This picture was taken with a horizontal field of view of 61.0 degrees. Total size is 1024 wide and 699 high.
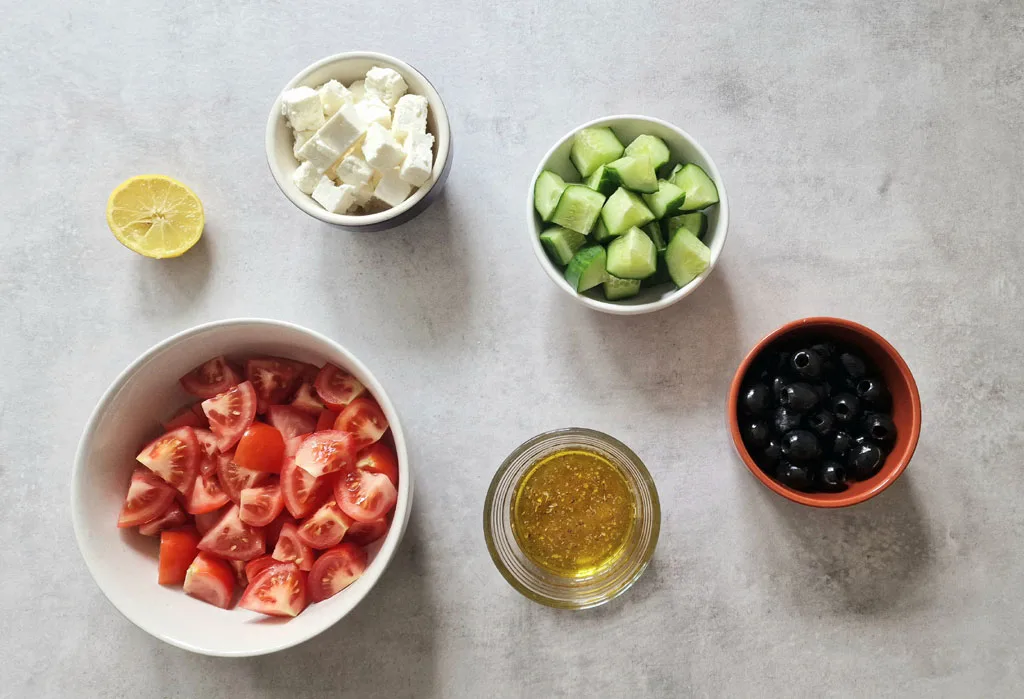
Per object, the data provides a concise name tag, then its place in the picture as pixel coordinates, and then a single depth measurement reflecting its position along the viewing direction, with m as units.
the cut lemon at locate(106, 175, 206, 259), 0.54
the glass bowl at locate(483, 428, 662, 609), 0.52
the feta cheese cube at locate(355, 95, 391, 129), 0.51
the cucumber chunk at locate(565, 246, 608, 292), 0.50
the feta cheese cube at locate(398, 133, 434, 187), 0.50
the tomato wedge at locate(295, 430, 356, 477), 0.48
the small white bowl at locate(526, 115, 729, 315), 0.51
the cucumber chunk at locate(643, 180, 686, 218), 0.50
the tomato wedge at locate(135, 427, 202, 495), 0.50
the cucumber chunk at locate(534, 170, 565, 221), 0.50
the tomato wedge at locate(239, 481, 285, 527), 0.50
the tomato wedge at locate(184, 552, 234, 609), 0.50
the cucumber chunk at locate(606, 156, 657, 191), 0.49
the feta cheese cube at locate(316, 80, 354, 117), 0.51
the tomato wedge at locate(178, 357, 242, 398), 0.52
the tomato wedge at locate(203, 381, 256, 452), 0.50
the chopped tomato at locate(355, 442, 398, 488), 0.50
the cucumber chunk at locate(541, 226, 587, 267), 0.51
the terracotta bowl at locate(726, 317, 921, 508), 0.49
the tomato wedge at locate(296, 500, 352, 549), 0.49
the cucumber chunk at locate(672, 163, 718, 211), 0.50
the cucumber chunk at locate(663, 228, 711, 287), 0.50
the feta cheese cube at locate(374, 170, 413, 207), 0.50
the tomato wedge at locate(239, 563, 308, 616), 0.49
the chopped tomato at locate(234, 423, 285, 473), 0.49
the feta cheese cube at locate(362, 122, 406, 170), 0.49
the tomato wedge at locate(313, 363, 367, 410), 0.51
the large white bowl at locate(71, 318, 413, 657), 0.48
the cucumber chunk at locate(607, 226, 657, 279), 0.49
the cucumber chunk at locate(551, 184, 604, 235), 0.50
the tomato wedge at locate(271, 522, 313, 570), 0.50
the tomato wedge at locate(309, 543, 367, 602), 0.50
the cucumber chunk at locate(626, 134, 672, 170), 0.51
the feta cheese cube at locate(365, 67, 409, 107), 0.51
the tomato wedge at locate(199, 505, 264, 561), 0.50
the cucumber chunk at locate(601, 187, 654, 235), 0.49
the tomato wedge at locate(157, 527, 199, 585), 0.50
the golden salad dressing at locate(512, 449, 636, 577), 0.53
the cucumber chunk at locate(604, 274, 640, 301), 0.51
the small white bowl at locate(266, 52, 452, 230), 0.51
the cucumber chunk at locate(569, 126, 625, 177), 0.51
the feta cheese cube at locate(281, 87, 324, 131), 0.50
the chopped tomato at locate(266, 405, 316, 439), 0.52
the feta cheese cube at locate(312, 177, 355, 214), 0.50
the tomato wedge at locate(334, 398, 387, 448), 0.50
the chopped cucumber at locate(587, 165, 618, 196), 0.50
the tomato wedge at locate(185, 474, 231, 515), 0.50
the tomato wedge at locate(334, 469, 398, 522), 0.49
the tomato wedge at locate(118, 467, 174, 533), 0.50
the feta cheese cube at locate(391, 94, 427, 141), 0.51
